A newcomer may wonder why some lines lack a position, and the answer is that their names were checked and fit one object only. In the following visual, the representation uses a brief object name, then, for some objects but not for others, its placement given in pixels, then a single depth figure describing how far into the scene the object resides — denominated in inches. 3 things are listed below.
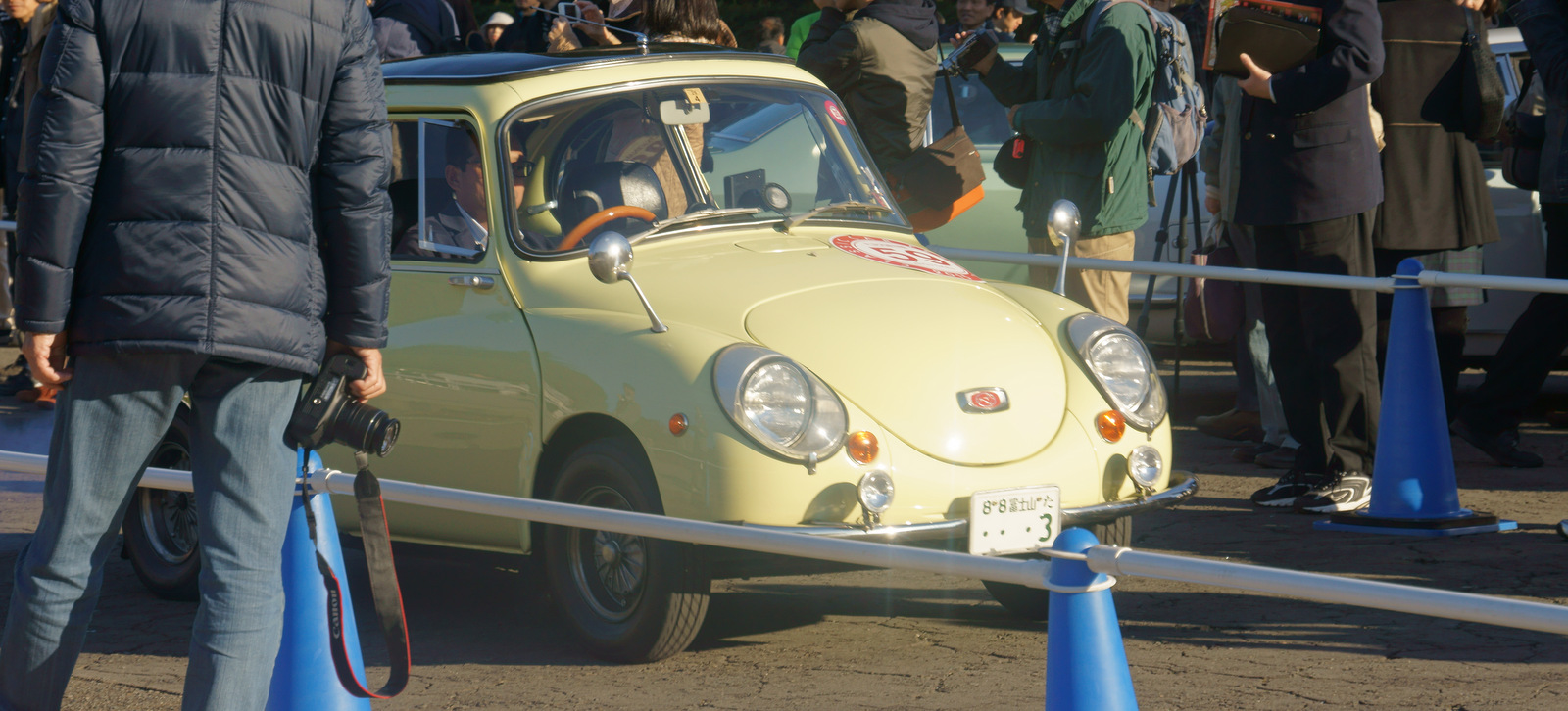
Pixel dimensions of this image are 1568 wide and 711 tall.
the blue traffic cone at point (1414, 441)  455.8
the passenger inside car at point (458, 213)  412.5
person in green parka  551.5
